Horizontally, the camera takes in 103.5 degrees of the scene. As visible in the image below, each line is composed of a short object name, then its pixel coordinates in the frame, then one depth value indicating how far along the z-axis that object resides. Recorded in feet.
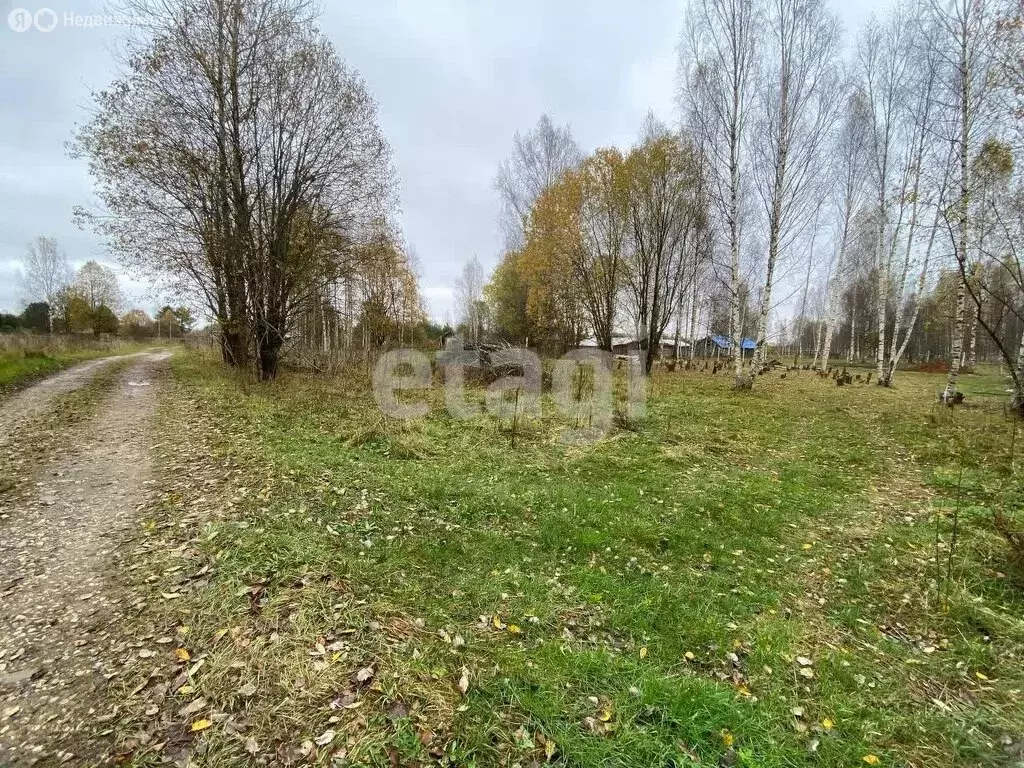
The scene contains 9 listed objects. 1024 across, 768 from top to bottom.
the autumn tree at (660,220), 54.39
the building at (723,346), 144.30
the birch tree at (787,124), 42.63
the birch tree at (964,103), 31.35
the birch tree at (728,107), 43.45
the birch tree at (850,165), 55.06
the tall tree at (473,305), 124.77
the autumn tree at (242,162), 35.58
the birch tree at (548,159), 77.15
